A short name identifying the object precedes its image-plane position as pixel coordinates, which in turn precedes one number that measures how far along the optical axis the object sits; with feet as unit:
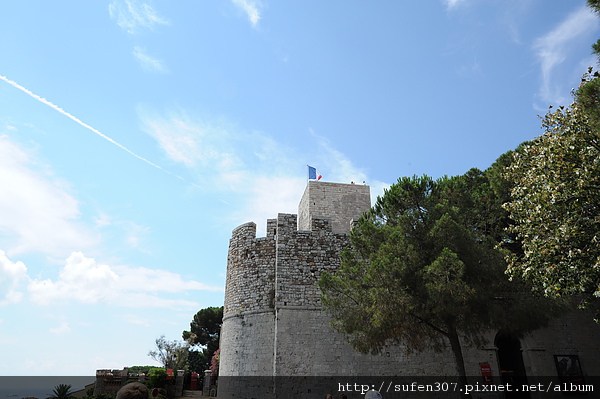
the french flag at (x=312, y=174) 82.65
